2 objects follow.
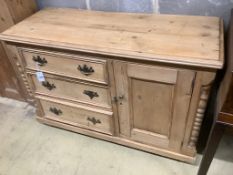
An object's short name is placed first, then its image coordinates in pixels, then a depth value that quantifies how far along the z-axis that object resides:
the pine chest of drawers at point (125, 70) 1.06
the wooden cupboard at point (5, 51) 1.45
